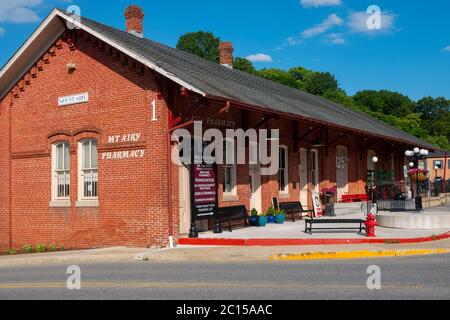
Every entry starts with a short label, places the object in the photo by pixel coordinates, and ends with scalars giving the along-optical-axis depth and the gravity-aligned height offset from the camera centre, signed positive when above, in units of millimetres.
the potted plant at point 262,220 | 17656 -1155
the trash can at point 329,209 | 20859 -989
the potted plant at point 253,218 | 17641 -1074
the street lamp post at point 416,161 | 20312 +1348
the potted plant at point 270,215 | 18625 -1041
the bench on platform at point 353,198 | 25270 -668
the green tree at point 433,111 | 102188 +14382
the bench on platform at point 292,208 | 19419 -851
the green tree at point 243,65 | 67812 +15733
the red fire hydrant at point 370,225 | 13803 -1085
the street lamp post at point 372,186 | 25266 -114
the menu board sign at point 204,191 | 15242 -116
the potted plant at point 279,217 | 18594 -1119
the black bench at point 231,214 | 16188 -865
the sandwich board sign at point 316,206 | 20312 -821
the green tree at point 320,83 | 81188 +15875
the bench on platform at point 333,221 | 14755 -1023
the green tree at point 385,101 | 91400 +14478
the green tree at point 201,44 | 74875 +20535
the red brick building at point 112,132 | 14875 +1820
